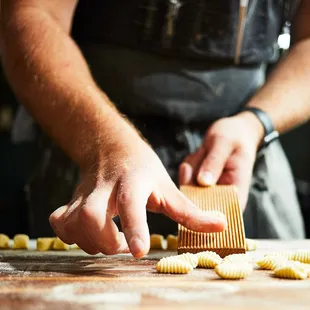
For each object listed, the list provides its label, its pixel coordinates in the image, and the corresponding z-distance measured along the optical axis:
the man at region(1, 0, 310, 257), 1.35
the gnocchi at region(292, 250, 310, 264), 1.09
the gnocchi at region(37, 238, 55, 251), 1.35
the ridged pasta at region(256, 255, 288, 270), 1.02
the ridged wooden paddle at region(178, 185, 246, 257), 1.12
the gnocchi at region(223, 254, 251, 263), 1.01
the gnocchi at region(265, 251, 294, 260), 1.12
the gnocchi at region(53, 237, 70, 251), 1.35
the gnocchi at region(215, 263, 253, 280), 0.91
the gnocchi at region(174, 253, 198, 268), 1.01
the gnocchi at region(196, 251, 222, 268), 1.03
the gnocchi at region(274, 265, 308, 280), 0.92
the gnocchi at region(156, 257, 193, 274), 0.96
